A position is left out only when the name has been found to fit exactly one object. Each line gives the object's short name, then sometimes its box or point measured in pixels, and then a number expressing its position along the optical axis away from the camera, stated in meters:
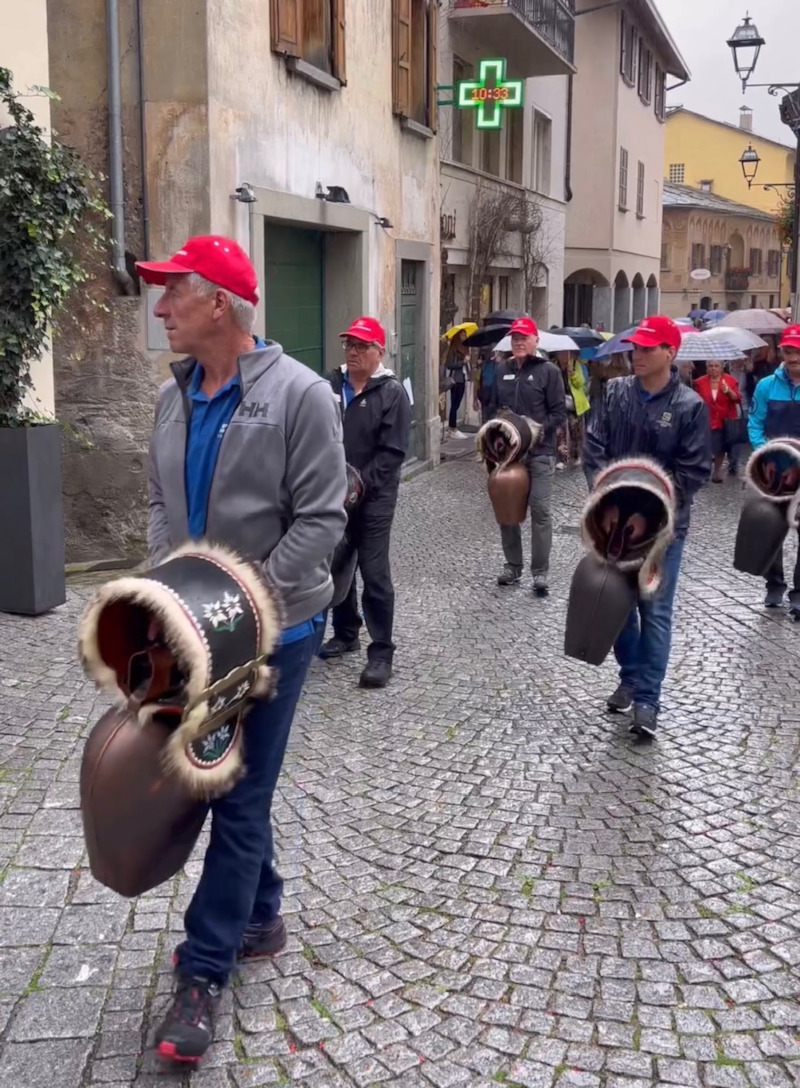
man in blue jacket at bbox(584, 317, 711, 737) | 5.48
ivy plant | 7.51
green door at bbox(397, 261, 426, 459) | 15.59
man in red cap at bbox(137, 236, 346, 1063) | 3.01
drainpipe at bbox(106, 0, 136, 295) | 9.02
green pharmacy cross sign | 17.42
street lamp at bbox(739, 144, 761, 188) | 28.30
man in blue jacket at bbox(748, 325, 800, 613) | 7.76
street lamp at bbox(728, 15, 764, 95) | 17.59
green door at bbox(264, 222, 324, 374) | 11.64
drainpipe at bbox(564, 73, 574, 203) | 27.28
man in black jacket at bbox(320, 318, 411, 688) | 6.47
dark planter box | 7.34
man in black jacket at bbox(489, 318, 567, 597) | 8.77
